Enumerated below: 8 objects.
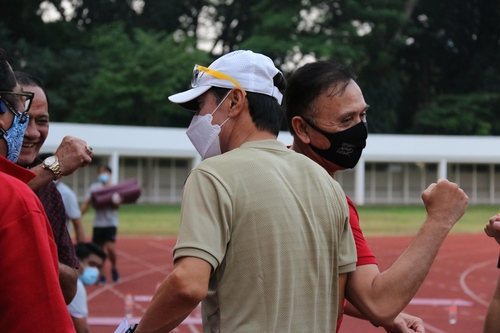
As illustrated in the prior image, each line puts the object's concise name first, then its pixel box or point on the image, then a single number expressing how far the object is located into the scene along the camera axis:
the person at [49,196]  3.87
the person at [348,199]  2.71
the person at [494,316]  3.86
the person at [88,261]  6.74
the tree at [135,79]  47.34
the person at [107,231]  13.62
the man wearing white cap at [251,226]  2.46
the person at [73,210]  9.75
